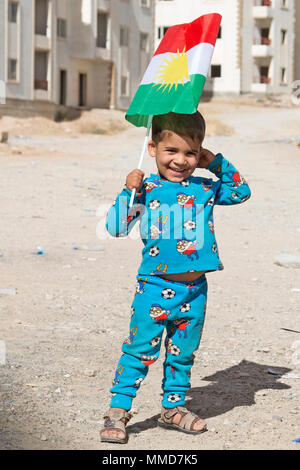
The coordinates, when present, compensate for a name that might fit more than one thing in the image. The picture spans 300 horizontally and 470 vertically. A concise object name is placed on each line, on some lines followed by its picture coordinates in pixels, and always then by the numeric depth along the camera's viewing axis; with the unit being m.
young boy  3.88
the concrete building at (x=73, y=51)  30.47
